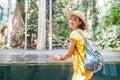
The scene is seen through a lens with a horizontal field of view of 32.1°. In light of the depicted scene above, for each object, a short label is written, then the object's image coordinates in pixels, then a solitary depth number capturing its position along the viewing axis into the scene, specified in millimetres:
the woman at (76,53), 1696
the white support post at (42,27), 8689
